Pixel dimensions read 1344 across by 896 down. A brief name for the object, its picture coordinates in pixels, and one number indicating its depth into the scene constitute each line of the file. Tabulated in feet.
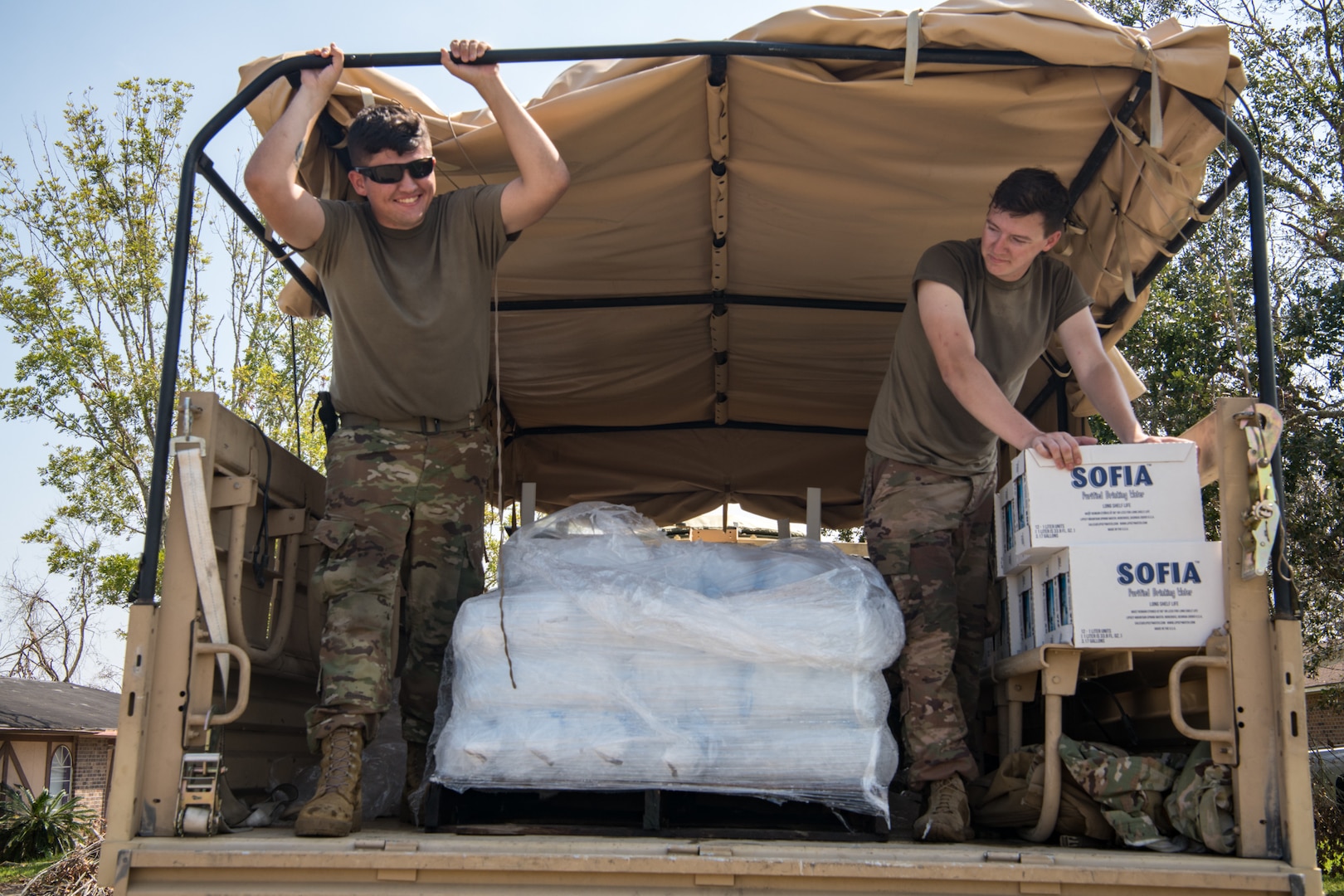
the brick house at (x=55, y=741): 60.59
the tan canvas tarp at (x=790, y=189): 9.95
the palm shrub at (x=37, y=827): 48.75
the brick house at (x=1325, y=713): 39.14
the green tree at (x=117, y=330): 44.45
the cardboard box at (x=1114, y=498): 8.57
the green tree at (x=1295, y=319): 35.63
